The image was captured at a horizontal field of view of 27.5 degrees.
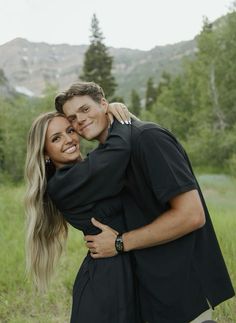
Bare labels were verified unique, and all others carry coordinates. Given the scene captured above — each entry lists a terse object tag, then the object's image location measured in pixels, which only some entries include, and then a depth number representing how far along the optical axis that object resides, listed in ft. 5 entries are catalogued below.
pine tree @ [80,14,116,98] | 132.87
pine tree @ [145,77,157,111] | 219.82
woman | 7.52
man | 7.03
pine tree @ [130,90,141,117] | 221.66
